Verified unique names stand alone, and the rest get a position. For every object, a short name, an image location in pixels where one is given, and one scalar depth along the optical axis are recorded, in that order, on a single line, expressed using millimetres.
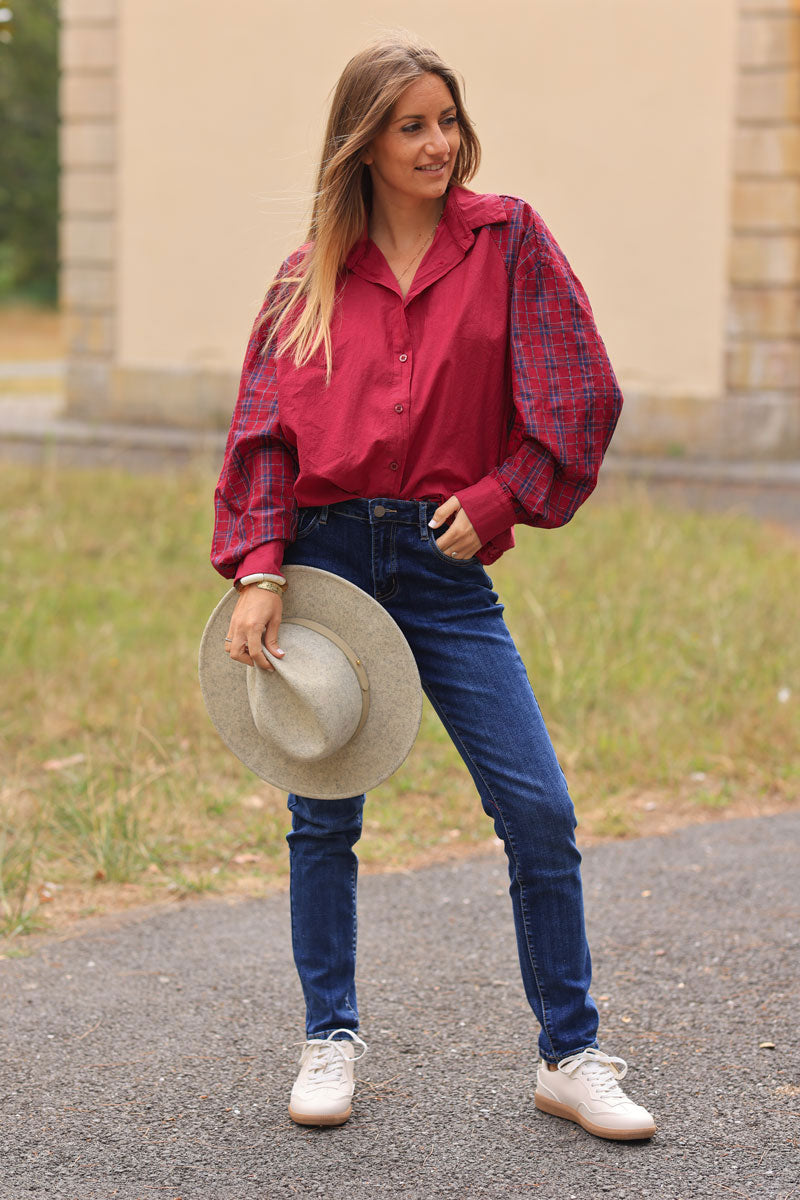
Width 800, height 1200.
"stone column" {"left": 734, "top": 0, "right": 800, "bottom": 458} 12859
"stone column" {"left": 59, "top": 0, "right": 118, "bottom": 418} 15156
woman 2594
